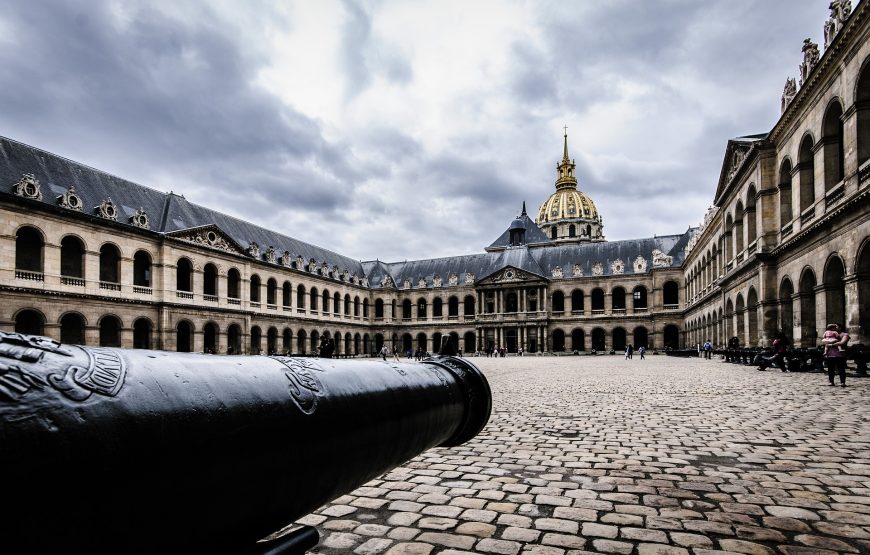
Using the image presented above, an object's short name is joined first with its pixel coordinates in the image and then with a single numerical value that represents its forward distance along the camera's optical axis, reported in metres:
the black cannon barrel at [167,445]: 1.00
